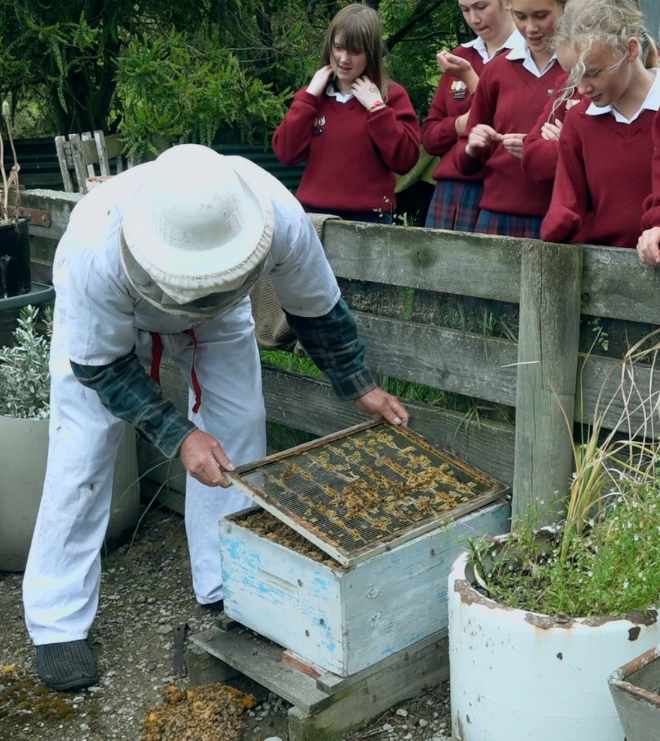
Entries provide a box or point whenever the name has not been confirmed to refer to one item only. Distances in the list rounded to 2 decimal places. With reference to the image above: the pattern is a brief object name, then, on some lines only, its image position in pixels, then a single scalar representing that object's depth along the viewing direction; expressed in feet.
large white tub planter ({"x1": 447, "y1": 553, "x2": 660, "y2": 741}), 9.04
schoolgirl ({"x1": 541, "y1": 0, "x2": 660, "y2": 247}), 10.54
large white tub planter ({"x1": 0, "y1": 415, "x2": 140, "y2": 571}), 14.85
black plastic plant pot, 16.07
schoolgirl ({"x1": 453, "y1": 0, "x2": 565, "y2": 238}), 12.82
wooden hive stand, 10.45
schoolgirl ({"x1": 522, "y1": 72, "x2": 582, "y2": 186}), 11.84
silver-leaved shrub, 15.47
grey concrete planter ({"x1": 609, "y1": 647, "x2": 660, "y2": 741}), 8.05
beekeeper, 9.85
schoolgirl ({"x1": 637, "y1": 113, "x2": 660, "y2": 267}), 9.70
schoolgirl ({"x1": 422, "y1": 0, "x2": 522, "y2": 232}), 14.55
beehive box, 10.32
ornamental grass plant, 9.36
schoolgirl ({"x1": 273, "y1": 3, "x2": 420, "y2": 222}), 15.01
